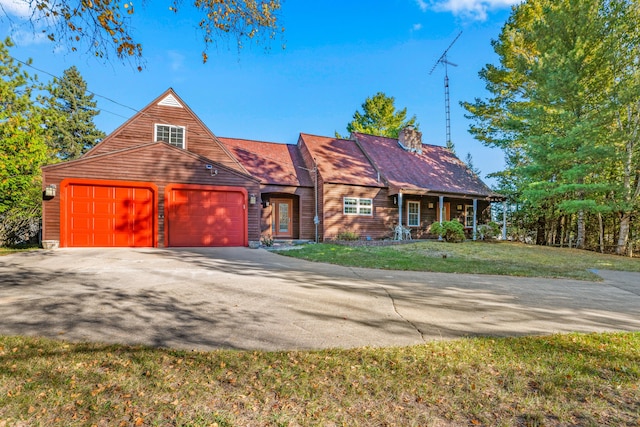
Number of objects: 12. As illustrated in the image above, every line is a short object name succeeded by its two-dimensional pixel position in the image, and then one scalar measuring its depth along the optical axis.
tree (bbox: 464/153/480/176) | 26.41
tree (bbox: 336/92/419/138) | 31.20
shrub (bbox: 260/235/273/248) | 13.80
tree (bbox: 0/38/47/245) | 12.71
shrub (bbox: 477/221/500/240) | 17.97
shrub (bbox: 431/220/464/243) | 15.84
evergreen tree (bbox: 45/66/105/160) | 34.81
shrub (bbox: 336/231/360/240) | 16.10
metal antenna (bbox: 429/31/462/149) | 24.69
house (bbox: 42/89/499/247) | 11.36
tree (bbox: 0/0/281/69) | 4.04
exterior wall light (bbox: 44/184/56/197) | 10.59
